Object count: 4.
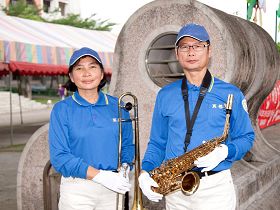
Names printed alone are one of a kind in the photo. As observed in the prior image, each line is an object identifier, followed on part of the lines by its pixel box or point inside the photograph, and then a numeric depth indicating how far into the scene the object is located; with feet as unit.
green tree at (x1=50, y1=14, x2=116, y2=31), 144.66
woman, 10.10
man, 9.75
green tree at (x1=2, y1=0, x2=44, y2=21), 124.25
